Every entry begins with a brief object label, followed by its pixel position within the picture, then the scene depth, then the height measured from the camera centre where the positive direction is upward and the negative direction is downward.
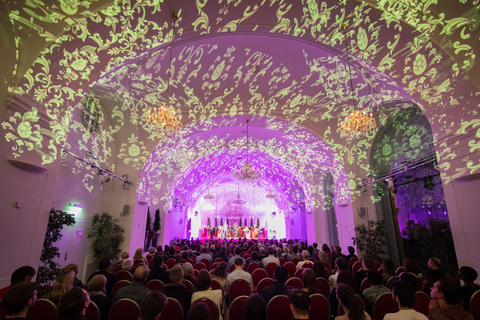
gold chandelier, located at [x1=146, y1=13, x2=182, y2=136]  5.56 +2.45
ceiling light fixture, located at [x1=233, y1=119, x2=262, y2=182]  12.20 +2.88
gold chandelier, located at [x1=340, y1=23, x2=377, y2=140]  5.84 +2.53
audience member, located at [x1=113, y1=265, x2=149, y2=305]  3.20 -0.73
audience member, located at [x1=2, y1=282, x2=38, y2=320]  2.11 -0.58
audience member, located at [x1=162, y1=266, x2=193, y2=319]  3.19 -0.74
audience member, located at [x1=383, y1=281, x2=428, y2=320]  2.28 -0.63
